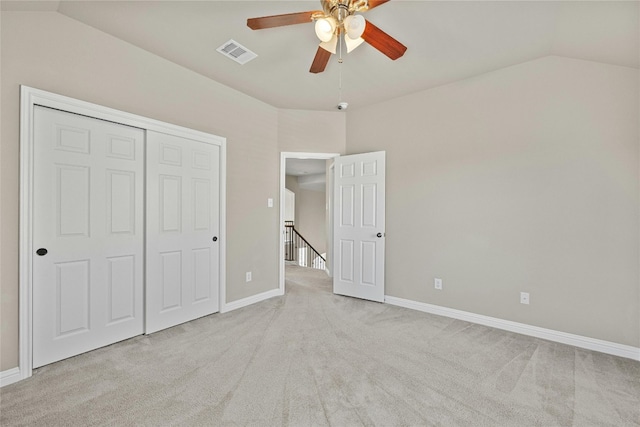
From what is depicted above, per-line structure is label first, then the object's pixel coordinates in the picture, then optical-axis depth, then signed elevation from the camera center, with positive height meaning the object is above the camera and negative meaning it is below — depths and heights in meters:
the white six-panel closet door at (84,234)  2.27 -0.20
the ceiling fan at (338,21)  1.76 +1.18
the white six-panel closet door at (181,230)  2.95 -0.21
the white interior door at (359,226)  4.01 -0.20
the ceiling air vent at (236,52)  2.69 +1.50
